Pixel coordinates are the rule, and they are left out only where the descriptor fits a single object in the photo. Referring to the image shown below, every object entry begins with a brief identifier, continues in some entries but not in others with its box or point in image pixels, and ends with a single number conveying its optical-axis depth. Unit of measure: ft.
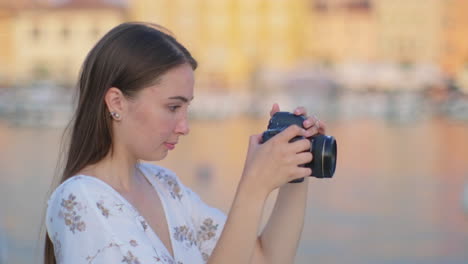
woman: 4.25
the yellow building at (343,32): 221.66
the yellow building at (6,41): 222.28
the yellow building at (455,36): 220.23
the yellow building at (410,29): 220.43
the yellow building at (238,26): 214.07
